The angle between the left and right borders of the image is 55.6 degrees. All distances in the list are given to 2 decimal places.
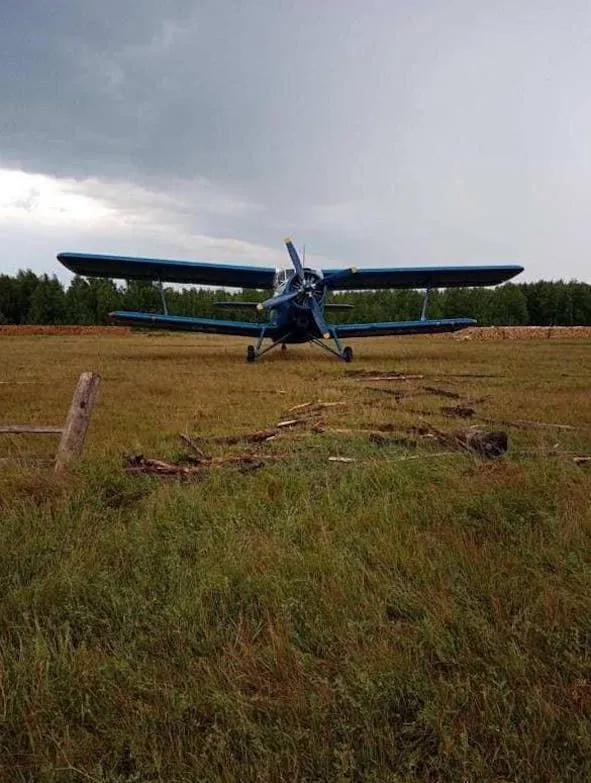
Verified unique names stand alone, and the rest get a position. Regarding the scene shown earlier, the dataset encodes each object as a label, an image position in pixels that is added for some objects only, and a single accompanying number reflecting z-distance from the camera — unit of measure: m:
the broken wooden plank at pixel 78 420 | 4.74
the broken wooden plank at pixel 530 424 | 6.55
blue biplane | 18.11
